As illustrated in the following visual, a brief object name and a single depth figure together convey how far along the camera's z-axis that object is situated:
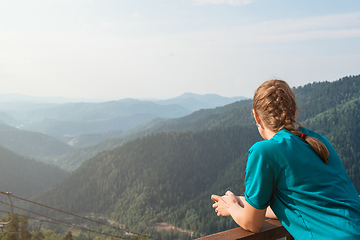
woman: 2.05
